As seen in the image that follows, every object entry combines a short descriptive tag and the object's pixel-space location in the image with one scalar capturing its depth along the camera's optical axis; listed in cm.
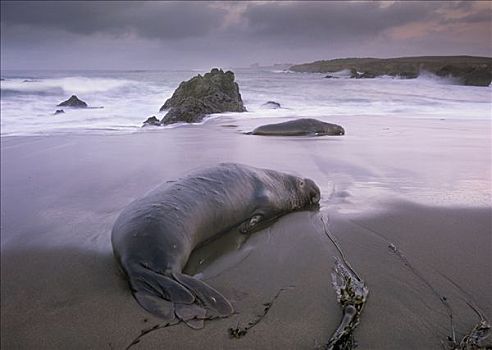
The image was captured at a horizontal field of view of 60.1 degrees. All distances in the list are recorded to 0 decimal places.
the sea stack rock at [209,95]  1195
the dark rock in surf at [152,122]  1038
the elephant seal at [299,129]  855
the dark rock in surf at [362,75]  5517
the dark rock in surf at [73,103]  1648
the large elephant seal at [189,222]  211
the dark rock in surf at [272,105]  1625
